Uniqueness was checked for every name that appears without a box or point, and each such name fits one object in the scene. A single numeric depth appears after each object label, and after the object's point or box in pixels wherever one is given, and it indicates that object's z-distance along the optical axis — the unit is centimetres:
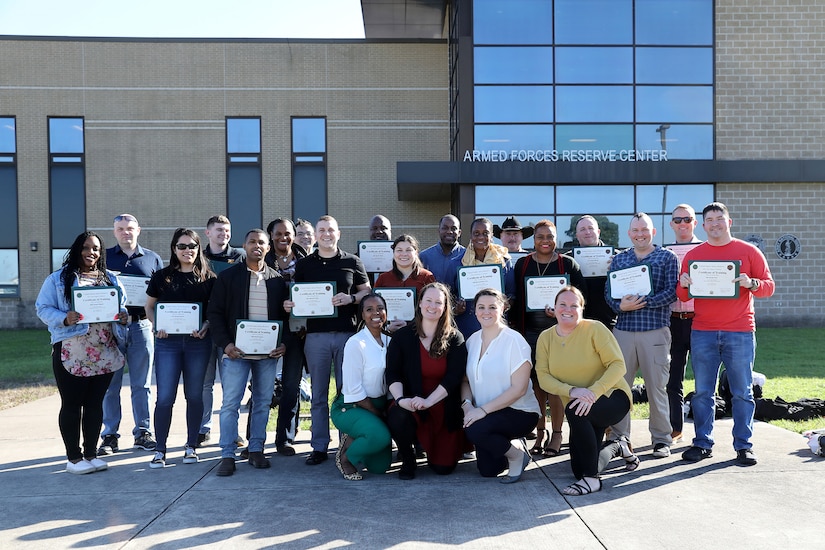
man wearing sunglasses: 689
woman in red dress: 578
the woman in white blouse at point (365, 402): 577
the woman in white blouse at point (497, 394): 562
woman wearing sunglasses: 619
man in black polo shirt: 636
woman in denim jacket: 588
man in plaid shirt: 630
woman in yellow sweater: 537
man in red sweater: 602
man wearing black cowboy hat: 785
